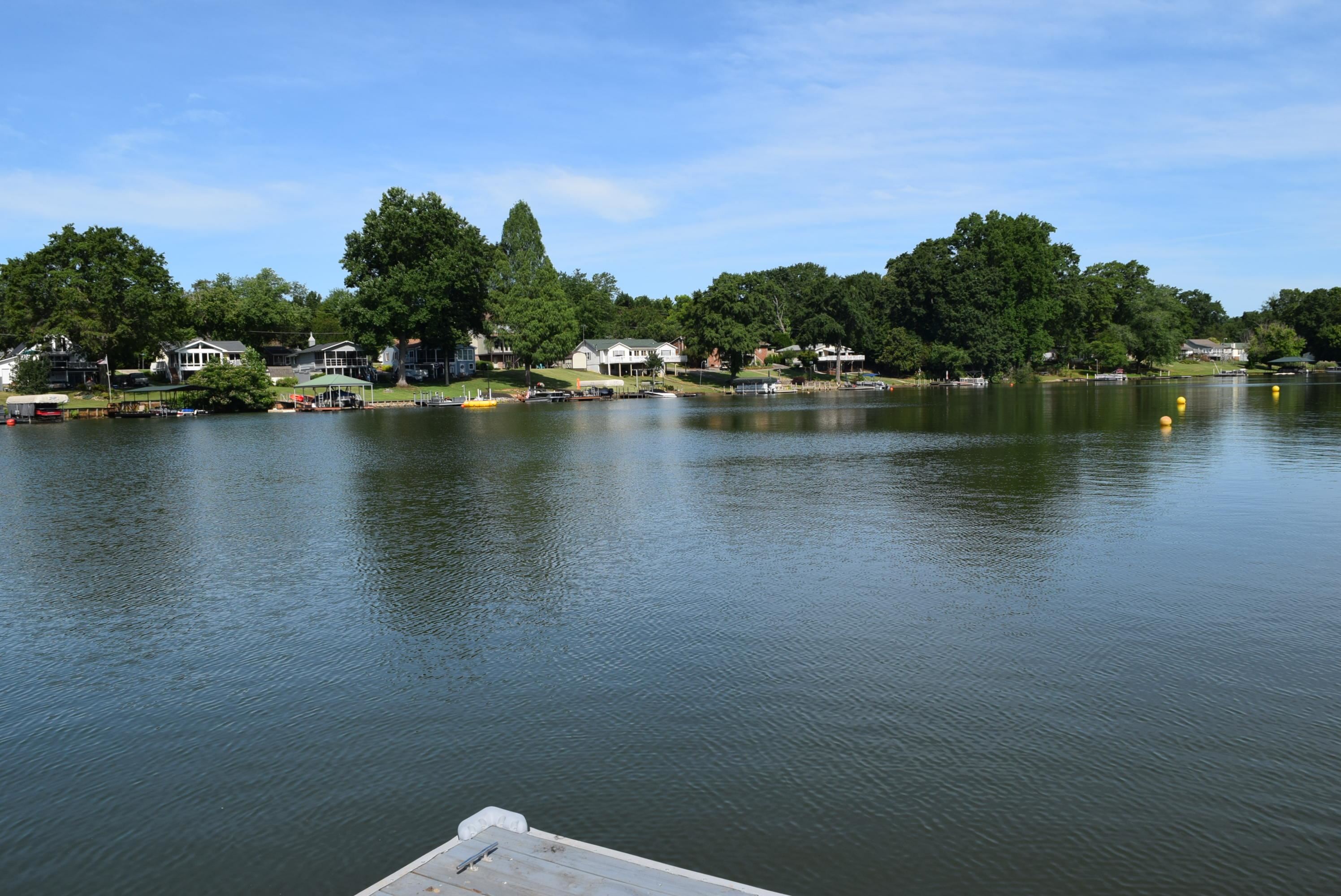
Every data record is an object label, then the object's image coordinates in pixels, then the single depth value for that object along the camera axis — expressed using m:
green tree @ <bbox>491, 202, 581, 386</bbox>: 118.62
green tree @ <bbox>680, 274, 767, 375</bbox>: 131.50
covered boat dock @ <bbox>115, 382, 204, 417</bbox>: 87.81
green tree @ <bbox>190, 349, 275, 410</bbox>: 90.38
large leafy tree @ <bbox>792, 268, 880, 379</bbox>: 140.50
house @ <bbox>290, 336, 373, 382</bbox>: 119.19
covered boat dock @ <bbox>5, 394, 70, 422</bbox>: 80.69
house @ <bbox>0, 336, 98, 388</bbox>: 101.53
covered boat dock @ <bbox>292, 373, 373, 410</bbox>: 97.06
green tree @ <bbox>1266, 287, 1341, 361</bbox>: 174.62
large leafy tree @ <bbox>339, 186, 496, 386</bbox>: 105.50
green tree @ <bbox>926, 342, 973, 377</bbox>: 139.00
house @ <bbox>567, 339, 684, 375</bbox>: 151.50
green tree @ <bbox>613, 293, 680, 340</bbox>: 171.62
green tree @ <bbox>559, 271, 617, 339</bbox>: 165.75
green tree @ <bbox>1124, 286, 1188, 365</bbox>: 156.00
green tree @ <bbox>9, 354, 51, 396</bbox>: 96.00
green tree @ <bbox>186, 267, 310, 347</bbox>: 121.50
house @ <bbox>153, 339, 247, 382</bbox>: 111.50
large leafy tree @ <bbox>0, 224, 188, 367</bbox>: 90.94
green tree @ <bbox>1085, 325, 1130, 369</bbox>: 150.25
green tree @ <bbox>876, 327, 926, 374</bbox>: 143.62
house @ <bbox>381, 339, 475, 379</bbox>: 127.12
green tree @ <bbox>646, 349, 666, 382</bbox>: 142.50
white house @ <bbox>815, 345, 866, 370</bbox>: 155.25
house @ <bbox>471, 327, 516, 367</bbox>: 145.38
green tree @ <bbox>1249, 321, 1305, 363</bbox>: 178.38
